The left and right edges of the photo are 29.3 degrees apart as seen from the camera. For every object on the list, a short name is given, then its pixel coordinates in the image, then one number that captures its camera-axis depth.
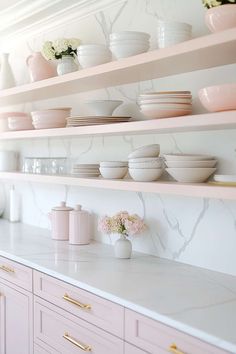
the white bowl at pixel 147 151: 2.22
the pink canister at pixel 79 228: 2.82
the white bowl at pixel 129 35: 2.23
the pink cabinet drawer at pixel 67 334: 1.88
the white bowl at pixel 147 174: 2.20
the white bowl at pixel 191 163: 2.03
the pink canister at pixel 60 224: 2.99
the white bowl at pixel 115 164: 2.41
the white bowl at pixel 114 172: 2.42
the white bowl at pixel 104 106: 2.53
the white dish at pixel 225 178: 1.84
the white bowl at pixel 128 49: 2.24
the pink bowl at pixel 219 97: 1.73
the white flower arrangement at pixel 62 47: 2.74
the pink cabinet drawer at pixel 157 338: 1.49
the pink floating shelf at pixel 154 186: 1.79
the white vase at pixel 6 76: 3.34
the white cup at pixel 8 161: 3.55
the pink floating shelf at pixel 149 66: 1.80
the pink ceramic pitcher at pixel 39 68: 2.93
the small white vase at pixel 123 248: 2.41
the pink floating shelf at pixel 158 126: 1.78
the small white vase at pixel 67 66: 2.70
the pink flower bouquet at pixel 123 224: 2.38
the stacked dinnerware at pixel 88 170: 2.66
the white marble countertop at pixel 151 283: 1.55
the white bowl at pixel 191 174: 2.03
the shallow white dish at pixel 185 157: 2.03
